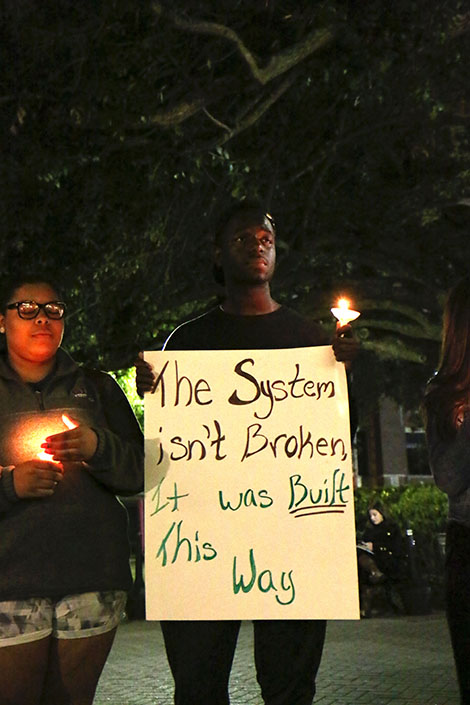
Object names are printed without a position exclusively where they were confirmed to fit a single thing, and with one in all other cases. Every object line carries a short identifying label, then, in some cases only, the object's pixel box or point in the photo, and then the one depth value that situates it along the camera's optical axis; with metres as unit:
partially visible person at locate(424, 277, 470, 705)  3.75
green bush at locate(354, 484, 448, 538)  13.74
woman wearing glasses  3.49
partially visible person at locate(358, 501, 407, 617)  9.57
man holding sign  4.12
